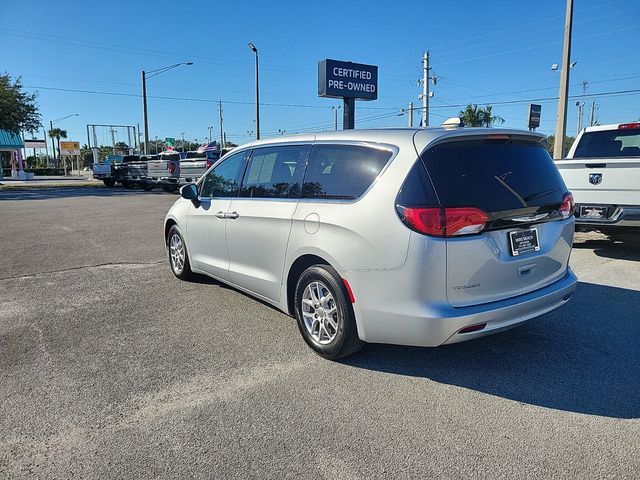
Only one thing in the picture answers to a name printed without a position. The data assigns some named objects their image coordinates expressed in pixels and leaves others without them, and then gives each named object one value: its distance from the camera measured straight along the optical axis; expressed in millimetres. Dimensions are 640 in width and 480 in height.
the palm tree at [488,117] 55656
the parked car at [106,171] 32188
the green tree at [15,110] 33125
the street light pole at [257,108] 33594
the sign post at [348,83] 24344
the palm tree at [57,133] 103062
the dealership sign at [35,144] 64125
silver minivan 3182
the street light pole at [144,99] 34719
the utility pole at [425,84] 44547
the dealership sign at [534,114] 16733
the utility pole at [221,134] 89625
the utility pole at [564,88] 15891
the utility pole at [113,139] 85862
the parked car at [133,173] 26938
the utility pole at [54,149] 89869
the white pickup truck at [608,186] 6785
